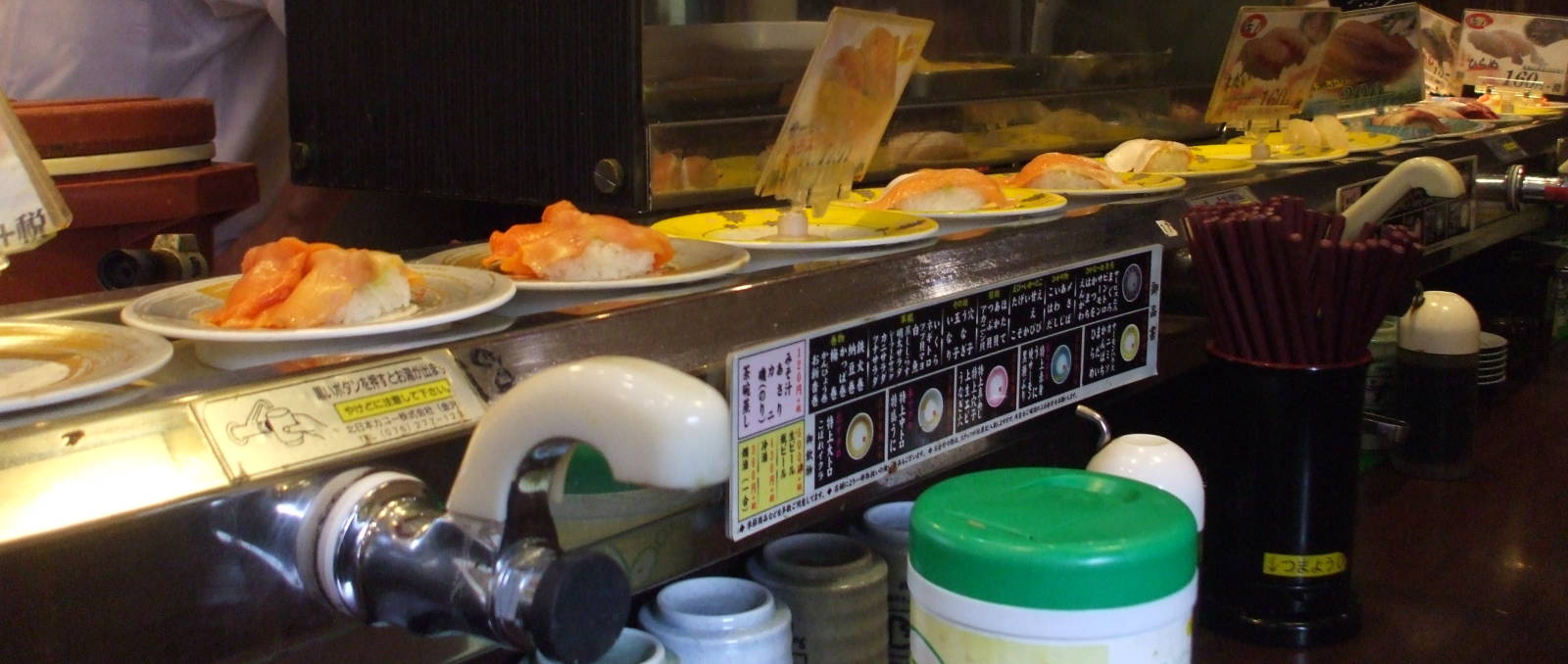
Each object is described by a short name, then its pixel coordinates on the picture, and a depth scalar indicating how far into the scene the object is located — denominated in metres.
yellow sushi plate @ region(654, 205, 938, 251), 1.29
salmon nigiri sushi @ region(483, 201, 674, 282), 1.10
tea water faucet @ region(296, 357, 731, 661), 0.55
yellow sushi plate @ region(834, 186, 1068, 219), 1.48
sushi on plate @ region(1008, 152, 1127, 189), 1.74
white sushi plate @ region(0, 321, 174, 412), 0.71
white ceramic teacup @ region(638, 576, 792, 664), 0.91
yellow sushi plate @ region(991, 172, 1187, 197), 1.70
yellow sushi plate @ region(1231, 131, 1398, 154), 2.46
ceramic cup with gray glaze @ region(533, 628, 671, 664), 0.89
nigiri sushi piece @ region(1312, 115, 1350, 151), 2.37
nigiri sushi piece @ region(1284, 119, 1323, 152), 2.36
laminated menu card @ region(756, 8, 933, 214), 1.27
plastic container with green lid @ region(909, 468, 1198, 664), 0.73
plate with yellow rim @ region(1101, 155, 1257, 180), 1.99
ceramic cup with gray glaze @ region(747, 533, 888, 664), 1.03
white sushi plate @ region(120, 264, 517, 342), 0.84
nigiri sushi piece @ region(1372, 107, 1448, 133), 2.77
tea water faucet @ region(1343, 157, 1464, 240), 1.54
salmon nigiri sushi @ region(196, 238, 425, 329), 0.88
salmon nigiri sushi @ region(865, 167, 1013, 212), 1.56
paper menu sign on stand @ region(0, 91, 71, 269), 0.77
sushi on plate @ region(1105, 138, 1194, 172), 1.99
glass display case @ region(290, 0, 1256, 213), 1.56
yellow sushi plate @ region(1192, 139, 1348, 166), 2.20
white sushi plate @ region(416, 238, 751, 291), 1.07
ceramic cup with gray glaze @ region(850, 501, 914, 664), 1.12
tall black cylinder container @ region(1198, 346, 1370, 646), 1.29
